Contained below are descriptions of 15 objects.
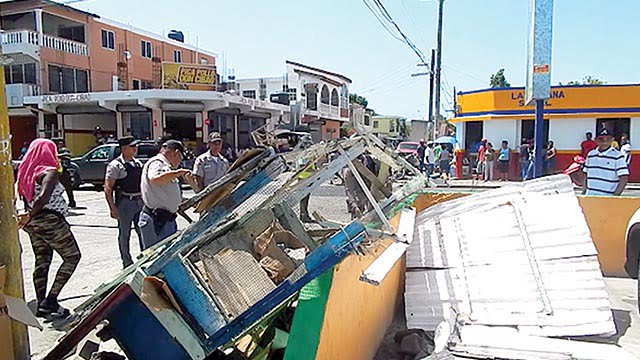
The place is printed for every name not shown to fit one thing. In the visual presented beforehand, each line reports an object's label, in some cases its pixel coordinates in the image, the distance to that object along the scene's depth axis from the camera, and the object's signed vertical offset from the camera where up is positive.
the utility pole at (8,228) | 2.98 -0.58
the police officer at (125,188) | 5.15 -0.58
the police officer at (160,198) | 4.69 -0.62
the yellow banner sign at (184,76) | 23.11 +2.71
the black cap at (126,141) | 5.27 -0.08
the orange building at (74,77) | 23.50 +3.01
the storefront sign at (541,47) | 8.22 +1.41
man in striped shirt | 6.25 -0.51
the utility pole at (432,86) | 22.33 +2.16
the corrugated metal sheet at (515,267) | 4.09 -1.26
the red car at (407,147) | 27.29 -0.87
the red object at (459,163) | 19.30 -1.27
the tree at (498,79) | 50.27 +5.32
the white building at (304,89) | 33.78 +3.10
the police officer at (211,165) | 6.38 -0.42
